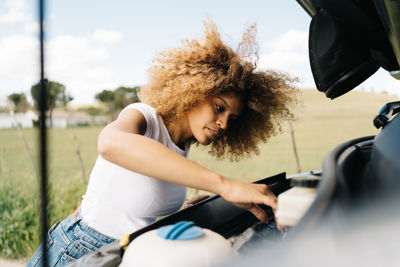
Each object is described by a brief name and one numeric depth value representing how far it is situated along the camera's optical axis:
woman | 1.23
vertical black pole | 0.55
